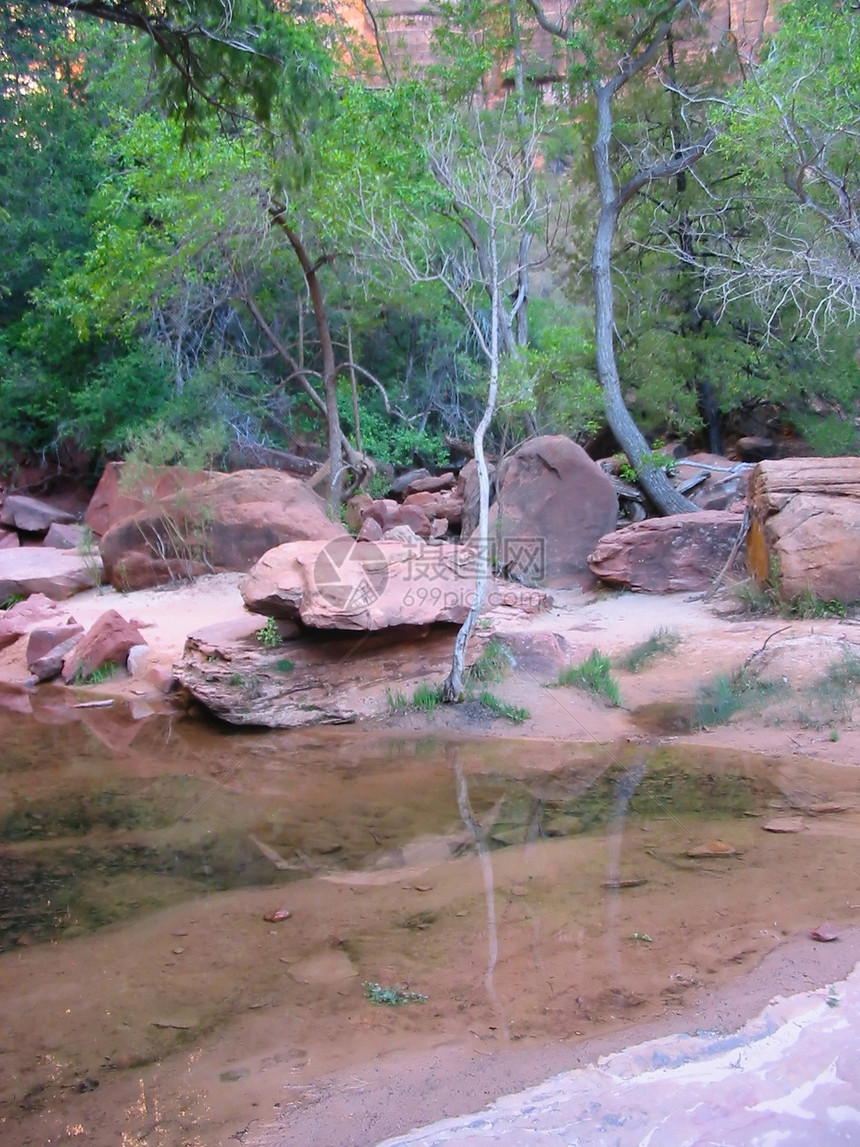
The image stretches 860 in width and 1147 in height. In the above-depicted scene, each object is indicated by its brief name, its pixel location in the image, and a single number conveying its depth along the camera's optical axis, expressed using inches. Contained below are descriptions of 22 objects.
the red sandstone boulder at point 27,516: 641.4
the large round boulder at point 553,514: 489.1
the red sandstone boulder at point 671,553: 433.1
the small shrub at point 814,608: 340.8
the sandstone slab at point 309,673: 313.4
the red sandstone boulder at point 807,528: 345.7
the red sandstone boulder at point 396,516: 550.6
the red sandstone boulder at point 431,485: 677.3
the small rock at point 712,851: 195.2
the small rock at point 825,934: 154.7
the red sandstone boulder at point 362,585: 317.4
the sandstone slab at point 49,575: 481.4
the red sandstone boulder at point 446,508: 589.3
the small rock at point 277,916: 179.9
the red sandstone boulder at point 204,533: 477.4
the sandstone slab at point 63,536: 585.0
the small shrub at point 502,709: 301.6
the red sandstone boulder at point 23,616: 411.2
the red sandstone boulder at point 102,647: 369.4
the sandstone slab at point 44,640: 380.8
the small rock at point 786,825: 205.8
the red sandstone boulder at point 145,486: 490.3
